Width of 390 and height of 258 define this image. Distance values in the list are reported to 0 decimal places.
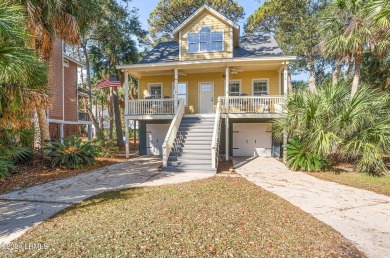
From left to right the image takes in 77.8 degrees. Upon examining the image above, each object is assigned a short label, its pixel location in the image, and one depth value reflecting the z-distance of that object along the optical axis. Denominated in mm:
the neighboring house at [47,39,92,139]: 17481
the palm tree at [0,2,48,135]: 4363
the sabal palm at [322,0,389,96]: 11023
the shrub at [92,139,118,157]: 13000
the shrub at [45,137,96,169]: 9844
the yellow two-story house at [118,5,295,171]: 12484
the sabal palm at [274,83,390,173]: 8648
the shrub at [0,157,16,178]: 7756
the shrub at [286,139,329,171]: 9578
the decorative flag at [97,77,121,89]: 15689
